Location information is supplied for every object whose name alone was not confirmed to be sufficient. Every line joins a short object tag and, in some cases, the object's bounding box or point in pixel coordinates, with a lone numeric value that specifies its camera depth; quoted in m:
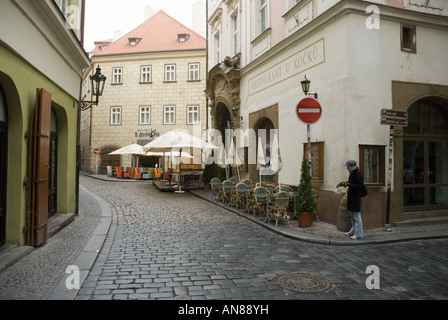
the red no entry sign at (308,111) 8.44
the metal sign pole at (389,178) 8.02
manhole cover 4.45
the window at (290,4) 11.12
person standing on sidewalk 7.41
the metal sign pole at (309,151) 8.71
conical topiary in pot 8.54
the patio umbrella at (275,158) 10.45
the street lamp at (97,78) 11.12
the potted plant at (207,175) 18.69
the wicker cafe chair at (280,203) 8.93
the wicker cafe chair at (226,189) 12.74
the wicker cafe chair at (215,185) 13.85
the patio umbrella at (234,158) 14.55
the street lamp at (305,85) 8.90
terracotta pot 8.52
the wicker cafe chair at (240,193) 11.63
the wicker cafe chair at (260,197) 9.95
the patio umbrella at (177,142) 16.31
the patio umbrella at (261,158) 11.55
